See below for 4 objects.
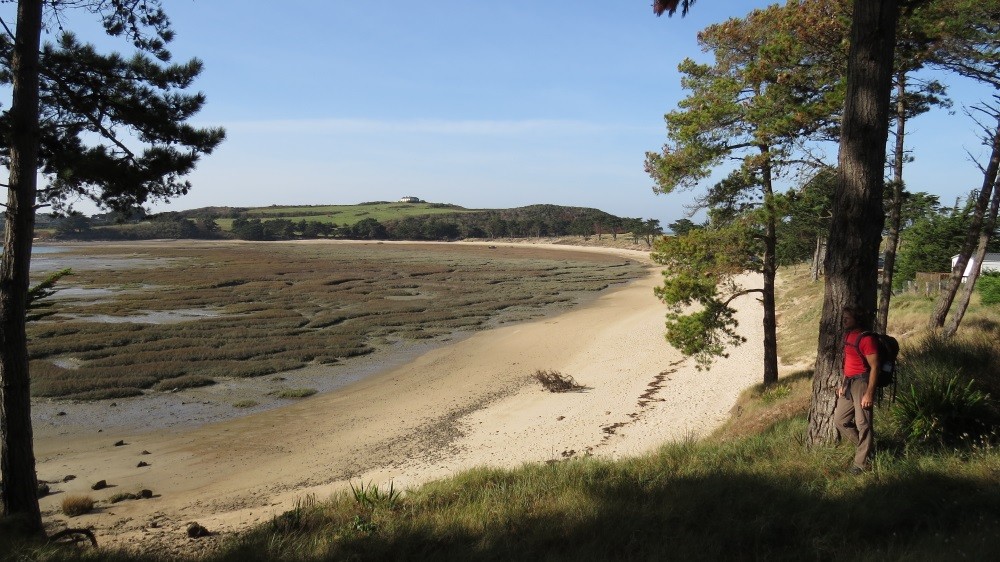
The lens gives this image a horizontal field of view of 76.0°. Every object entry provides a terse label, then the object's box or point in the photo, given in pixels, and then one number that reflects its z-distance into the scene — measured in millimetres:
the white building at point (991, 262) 27841
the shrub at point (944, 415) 6113
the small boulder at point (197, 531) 7781
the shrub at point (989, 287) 18312
